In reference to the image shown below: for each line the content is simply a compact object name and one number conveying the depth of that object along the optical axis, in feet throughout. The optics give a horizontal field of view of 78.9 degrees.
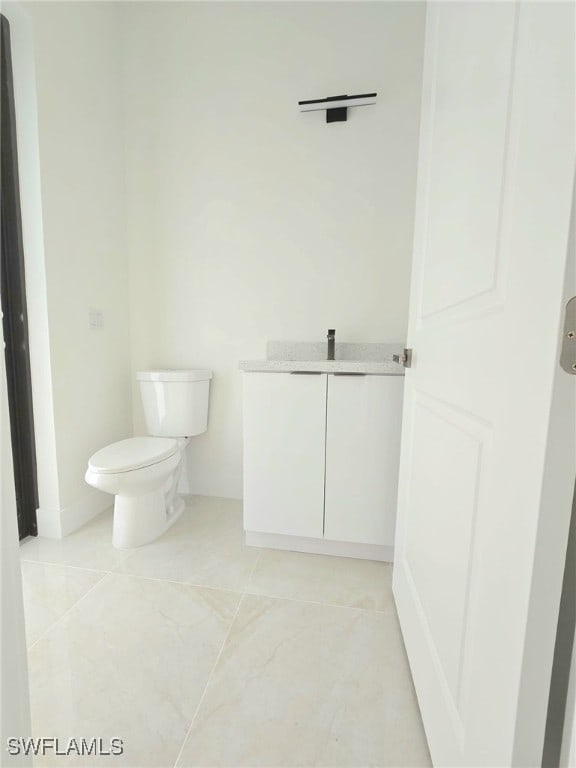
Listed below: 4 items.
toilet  4.83
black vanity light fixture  5.38
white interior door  1.39
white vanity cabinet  4.66
